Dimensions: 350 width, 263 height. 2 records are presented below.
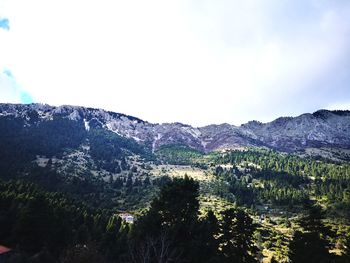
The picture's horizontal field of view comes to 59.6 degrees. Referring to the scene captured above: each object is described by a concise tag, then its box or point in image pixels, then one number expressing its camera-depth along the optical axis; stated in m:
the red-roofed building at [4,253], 41.72
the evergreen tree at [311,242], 33.72
